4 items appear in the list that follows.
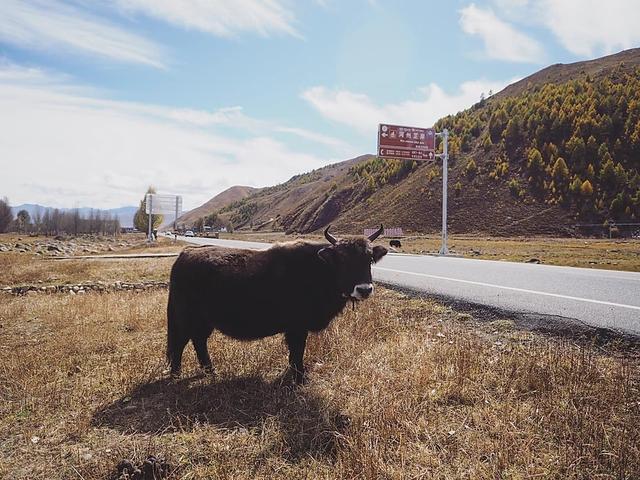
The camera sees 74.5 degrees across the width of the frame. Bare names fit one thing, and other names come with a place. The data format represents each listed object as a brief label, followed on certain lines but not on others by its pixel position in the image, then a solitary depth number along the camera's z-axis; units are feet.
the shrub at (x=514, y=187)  147.43
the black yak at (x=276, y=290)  16.90
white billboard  211.20
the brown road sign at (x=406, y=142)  79.46
